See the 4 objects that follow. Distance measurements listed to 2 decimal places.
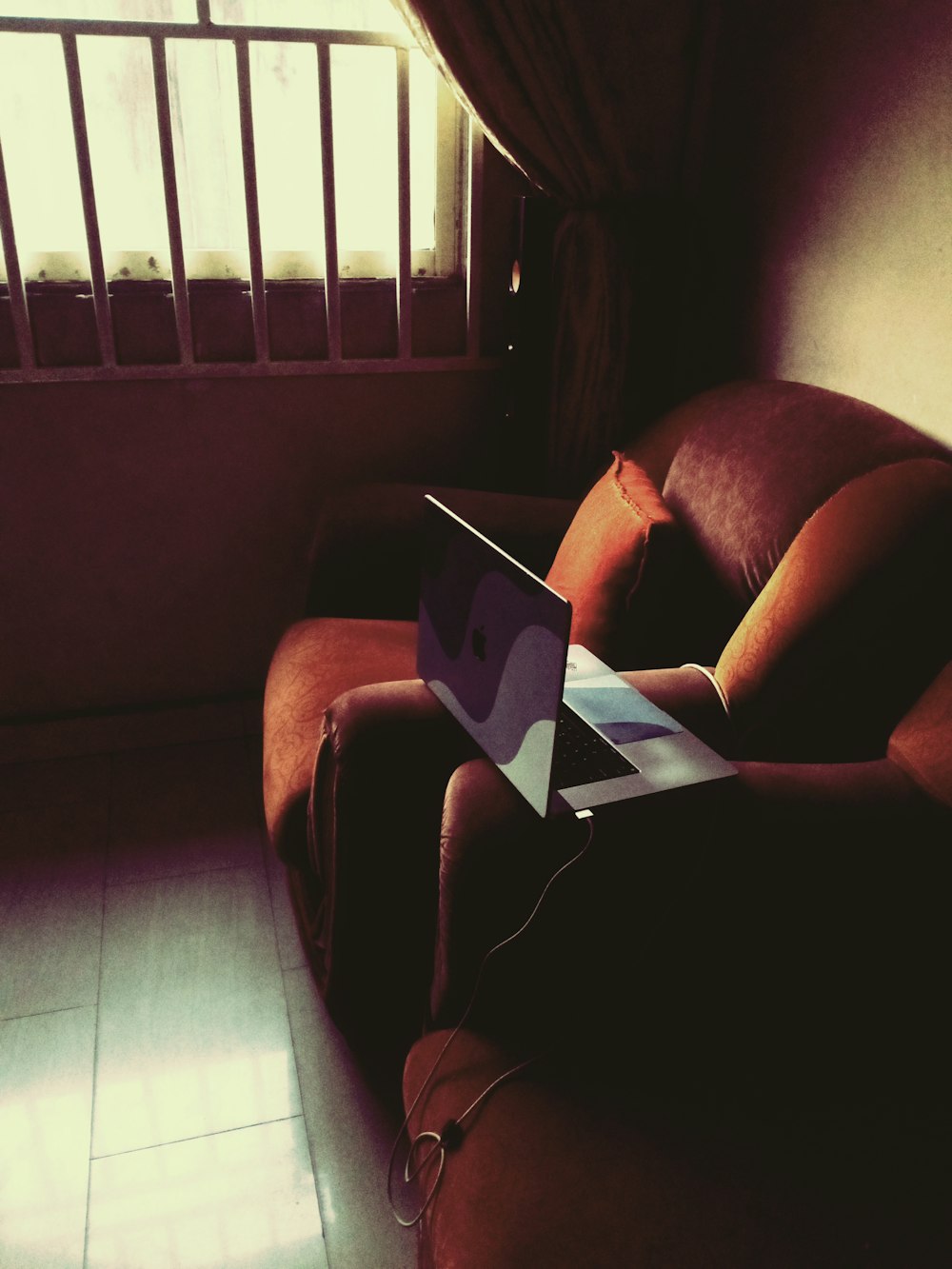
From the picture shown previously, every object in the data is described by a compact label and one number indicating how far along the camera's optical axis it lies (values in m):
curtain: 1.80
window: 1.82
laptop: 0.91
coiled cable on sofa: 0.84
